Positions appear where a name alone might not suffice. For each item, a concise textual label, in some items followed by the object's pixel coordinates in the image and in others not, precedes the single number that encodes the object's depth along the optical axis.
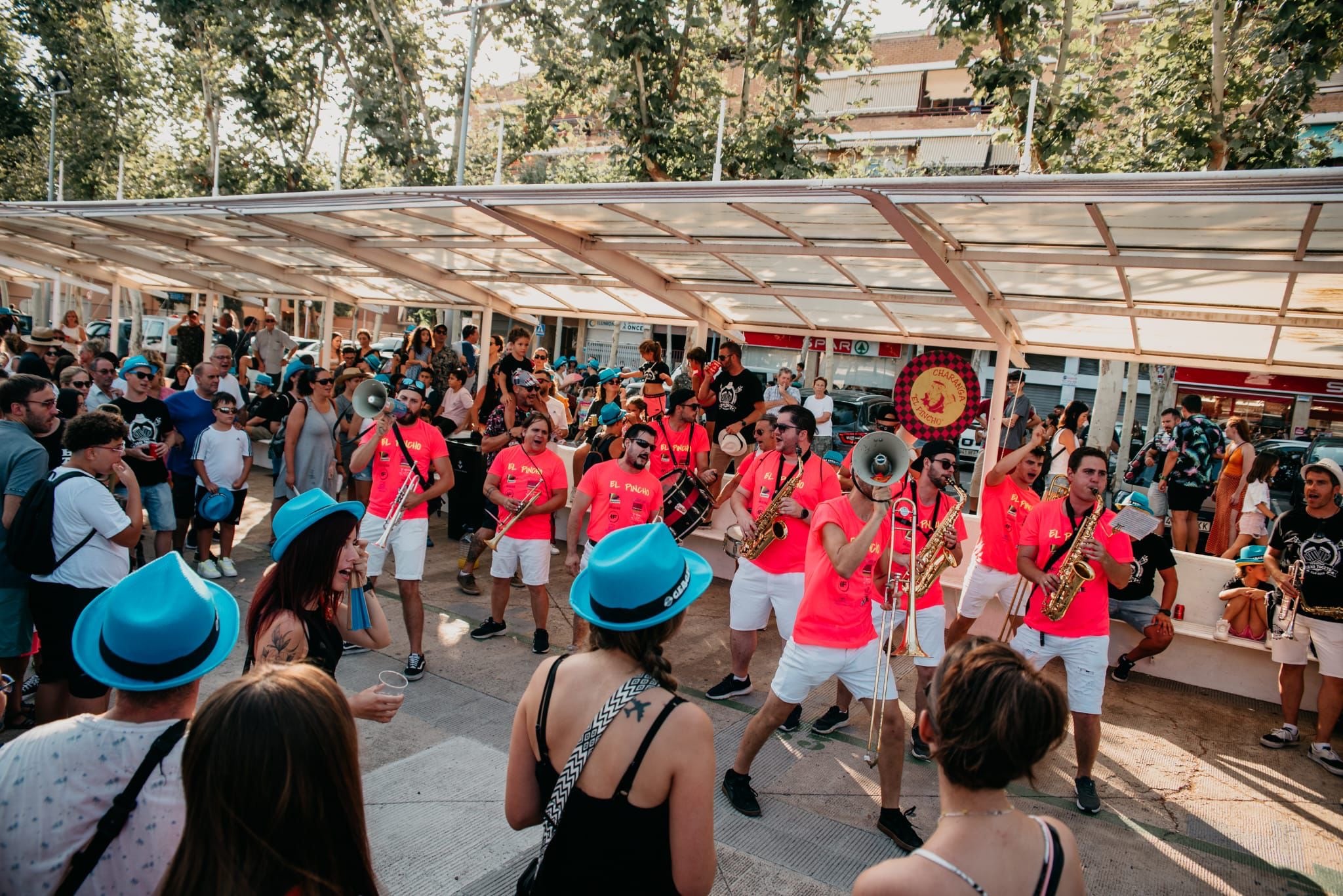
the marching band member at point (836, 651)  4.18
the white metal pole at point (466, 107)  11.05
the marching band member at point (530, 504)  6.38
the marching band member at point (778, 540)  5.62
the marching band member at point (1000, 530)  6.00
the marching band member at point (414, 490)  5.93
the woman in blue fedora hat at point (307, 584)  3.06
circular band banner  7.18
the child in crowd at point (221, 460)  7.45
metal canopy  5.18
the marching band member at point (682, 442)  7.57
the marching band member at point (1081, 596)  4.73
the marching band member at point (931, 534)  5.04
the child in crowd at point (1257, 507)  7.30
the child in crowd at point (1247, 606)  6.46
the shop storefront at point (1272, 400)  19.62
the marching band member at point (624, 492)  6.06
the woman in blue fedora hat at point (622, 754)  2.04
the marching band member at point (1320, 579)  5.38
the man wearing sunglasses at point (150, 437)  6.89
